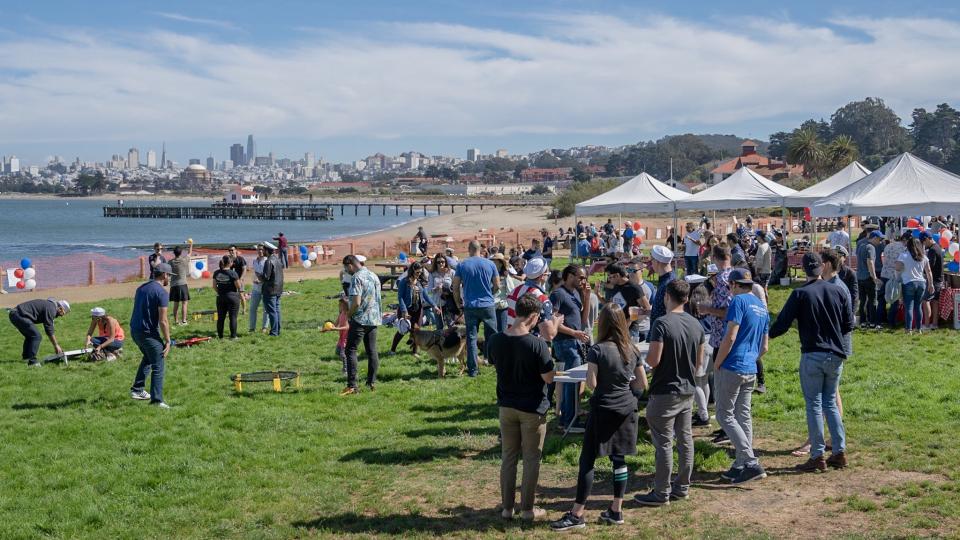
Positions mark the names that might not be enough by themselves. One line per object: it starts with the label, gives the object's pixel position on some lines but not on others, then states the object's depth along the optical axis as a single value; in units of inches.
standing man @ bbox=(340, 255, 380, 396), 403.2
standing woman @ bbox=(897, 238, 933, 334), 506.9
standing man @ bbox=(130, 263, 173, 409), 392.2
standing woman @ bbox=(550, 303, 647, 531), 233.1
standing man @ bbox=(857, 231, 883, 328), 545.3
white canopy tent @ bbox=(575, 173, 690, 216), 889.8
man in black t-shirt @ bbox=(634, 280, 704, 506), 244.4
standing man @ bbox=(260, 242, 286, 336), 580.1
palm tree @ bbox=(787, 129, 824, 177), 3198.8
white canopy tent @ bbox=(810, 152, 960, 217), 595.8
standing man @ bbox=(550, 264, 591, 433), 322.5
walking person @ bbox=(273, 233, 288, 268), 1136.8
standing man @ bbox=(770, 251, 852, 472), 273.7
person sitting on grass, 525.0
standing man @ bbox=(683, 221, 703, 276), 792.3
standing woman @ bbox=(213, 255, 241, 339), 573.6
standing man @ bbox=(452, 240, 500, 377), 426.3
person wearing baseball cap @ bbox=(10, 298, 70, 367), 513.3
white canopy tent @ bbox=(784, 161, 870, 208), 811.4
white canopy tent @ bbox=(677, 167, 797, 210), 806.5
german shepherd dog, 447.2
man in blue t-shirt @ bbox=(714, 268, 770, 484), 268.1
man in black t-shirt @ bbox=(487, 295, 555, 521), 235.3
